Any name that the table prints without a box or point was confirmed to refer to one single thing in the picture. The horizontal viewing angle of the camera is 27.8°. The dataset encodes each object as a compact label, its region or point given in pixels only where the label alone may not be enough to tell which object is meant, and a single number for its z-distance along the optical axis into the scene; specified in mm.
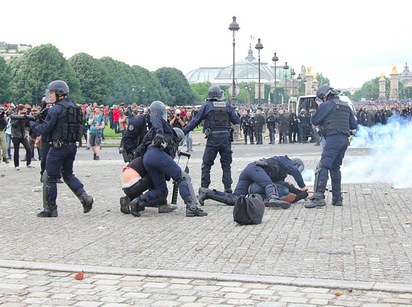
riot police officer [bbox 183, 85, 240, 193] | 12836
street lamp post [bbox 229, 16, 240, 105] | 39844
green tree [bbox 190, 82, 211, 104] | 171500
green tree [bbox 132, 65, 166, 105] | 115375
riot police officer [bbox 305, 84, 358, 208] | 12250
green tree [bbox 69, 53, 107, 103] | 96562
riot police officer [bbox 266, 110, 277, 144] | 39006
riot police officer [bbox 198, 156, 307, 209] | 11922
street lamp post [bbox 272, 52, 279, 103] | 66125
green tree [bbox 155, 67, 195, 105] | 135375
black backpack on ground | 10180
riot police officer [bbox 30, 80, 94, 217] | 11039
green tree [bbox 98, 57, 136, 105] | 100462
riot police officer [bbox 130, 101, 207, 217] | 11172
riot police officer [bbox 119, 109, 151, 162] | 11914
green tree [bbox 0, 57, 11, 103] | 85875
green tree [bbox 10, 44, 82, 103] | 86875
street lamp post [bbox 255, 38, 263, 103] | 54188
